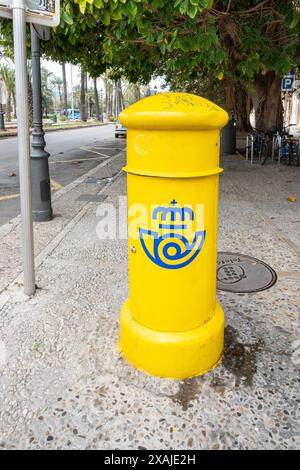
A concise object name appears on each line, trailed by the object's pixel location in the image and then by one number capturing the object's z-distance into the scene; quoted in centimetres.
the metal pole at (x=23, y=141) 311
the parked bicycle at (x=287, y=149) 1216
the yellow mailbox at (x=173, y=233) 227
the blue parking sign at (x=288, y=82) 1231
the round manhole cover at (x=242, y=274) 385
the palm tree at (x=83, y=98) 4294
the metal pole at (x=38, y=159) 545
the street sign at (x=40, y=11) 311
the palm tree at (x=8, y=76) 5372
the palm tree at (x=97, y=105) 5764
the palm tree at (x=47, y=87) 9135
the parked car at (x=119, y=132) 2827
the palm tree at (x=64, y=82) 6178
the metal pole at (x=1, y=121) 2915
